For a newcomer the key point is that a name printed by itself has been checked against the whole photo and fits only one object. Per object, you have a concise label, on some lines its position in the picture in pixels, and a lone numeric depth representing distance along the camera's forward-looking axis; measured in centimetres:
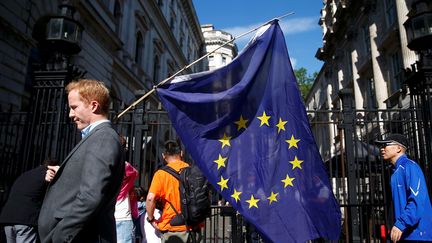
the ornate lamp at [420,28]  647
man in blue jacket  379
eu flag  427
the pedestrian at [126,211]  512
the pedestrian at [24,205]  509
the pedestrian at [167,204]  462
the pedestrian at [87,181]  221
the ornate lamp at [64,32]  663
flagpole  484
